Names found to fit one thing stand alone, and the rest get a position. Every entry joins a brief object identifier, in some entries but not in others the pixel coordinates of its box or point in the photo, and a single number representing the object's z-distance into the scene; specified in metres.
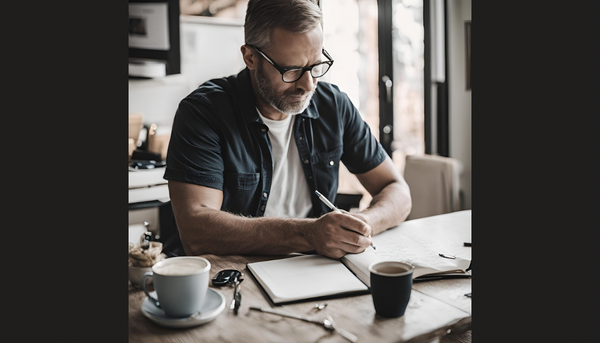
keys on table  0.96
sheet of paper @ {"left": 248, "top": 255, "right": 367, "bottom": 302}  1.02
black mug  0.91
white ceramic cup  0.85
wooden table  0.85
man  1.30
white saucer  0.87
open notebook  1.03
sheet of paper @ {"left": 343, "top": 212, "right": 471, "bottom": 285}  1.16
